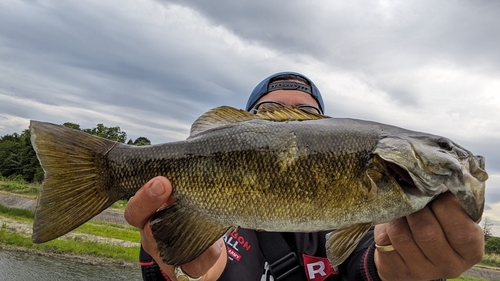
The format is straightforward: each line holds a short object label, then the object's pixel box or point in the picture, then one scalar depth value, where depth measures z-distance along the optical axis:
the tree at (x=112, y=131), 53.66
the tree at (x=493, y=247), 26.28
